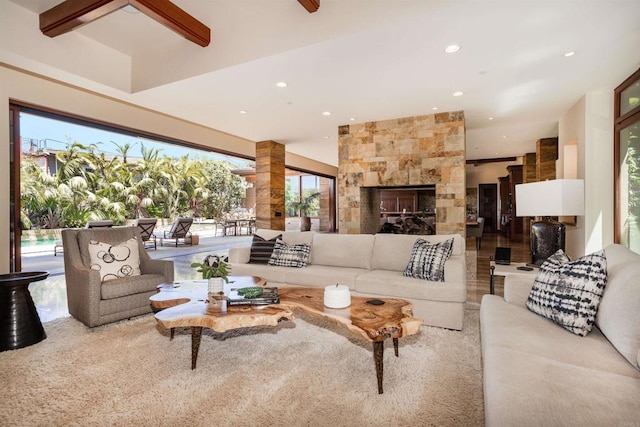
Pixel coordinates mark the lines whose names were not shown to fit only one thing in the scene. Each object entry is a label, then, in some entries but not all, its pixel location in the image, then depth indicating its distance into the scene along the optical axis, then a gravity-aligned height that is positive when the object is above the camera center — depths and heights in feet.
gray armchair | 9.45 -2.23
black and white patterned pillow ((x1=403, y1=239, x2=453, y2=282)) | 9.75 -1.47
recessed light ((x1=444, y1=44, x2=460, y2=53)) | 10.63 +5.54
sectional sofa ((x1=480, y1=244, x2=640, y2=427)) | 3.42 -2.08
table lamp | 9.24 +0.18
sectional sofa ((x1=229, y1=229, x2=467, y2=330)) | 9.36 -2.03
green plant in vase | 7.90 -1.46
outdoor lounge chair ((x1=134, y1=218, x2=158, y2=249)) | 26.68 -1.05
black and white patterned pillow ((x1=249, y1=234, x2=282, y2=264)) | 12.75 -1.51
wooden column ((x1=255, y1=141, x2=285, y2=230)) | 24.29 +2.01
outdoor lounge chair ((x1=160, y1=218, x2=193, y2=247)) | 29.37 -1.44
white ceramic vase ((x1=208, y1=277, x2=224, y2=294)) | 7.88 -1.76
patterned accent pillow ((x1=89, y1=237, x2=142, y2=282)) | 10.32 -1.52
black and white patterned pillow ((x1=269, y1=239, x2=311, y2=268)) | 12.08 -1.60
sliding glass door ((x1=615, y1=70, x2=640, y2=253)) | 12.44 +2.08
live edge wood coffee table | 5.99 -2.08
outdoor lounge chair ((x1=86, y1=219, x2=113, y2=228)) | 20.43 -0.64
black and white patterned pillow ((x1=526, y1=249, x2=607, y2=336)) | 5.41 -1.43
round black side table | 8.25 -2.69
